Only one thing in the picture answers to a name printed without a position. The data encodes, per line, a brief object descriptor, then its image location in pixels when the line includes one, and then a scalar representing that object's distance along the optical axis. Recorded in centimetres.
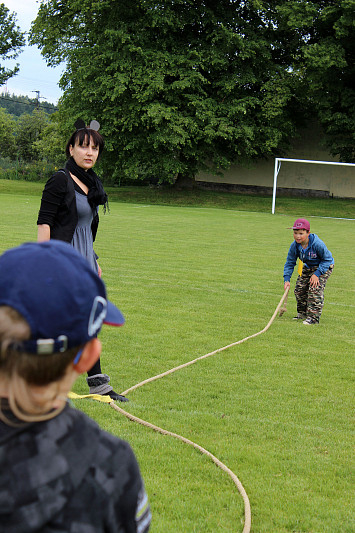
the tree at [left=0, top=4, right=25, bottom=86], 4000
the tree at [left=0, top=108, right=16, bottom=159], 6569
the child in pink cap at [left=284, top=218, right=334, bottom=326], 837
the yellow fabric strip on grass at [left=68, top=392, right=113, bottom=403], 479
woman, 454
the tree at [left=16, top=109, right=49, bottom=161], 7444
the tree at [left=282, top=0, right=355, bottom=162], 3378
